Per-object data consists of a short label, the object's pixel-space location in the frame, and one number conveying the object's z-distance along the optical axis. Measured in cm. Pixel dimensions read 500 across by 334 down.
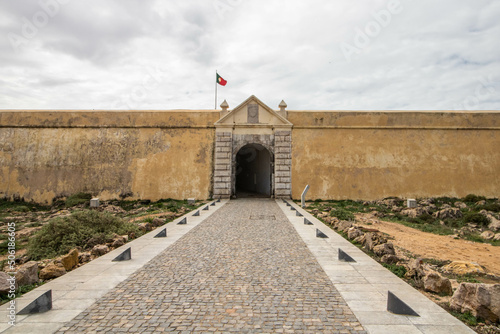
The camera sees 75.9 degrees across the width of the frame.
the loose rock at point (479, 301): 318
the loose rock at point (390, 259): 521
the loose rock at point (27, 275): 412
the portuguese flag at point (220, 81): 2019
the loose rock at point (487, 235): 817
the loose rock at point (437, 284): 395
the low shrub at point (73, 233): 642
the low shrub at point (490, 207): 1347
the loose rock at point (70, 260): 491
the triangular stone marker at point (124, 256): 532
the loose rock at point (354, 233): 704
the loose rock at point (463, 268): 492
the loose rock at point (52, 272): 449
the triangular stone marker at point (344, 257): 531
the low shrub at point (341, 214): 1049
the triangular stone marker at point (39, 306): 327
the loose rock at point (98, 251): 585
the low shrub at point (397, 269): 466
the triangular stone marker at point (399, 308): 329
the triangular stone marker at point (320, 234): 717
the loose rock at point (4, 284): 376
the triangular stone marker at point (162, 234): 721
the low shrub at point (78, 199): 1631
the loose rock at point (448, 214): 1133
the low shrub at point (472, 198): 1645
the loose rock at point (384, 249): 556
